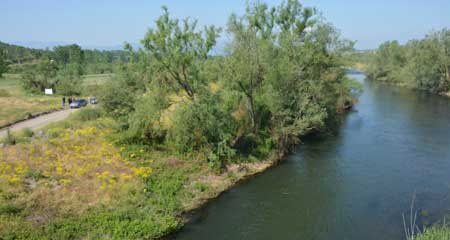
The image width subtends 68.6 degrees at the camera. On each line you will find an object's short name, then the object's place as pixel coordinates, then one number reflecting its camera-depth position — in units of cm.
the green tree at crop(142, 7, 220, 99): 2289
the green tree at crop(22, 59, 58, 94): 5442
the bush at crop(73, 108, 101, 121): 3032
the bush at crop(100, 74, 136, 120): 2598
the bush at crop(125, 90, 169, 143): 2359
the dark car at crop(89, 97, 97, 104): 4400
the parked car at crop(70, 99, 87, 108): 4122
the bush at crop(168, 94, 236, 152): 2302
